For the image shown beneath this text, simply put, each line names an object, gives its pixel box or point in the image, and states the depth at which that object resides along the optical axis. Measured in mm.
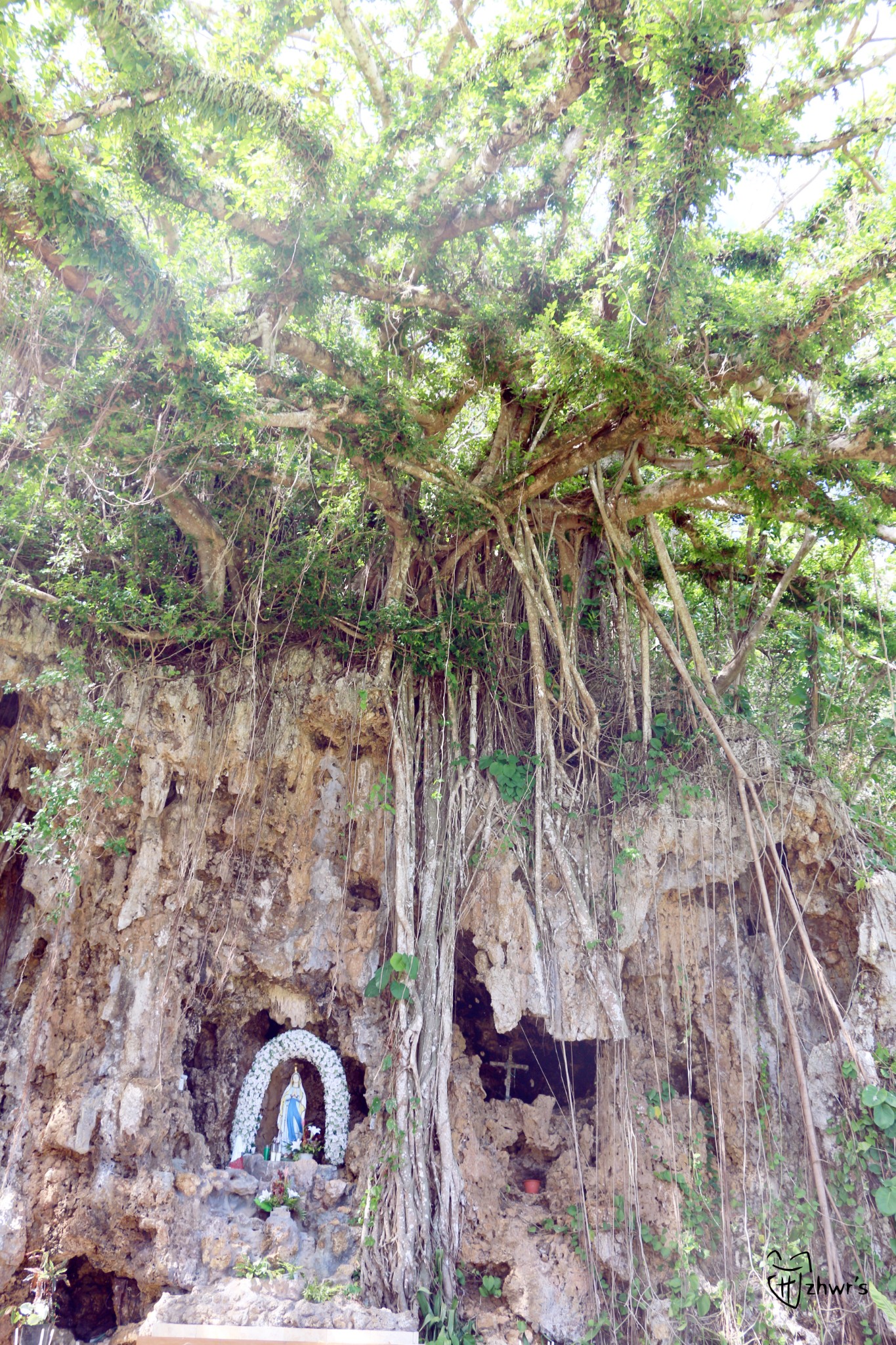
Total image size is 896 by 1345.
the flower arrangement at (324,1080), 4176
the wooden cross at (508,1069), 4574
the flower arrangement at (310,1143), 4152
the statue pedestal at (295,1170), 3977
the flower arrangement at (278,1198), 3838
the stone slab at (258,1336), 2781
